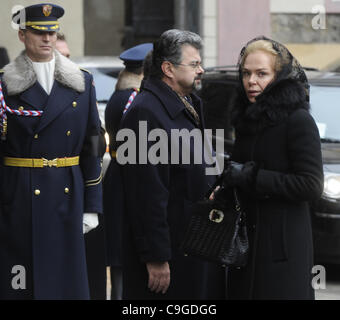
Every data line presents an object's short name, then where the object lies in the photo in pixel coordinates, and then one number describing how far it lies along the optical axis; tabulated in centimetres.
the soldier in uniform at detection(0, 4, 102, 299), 1009
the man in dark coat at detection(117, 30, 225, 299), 896
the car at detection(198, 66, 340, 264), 1471
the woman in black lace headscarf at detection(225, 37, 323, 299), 837
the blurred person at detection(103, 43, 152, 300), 1326
